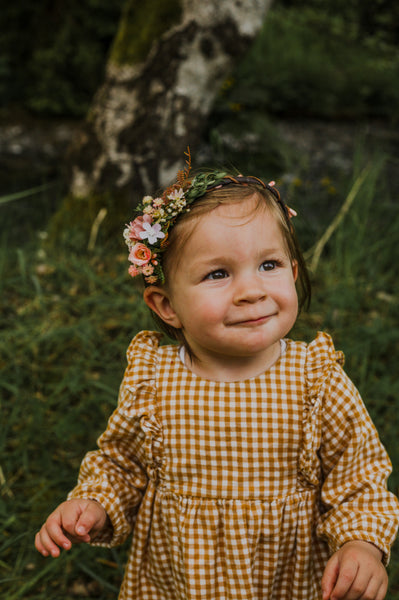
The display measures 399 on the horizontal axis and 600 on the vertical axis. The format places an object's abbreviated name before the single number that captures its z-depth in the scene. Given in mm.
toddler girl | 770
